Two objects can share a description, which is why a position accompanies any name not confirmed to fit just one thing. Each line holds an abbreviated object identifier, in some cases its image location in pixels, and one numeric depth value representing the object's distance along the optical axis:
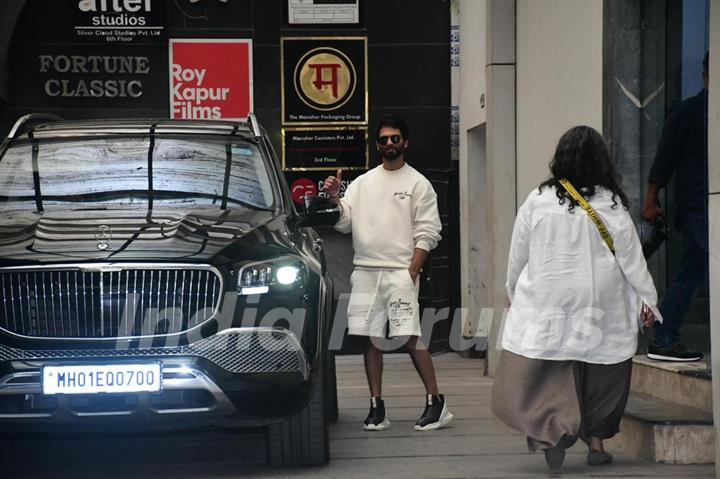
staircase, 7.35
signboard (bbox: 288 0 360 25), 17.19
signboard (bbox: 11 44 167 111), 16.97
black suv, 6.46
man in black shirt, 8.63
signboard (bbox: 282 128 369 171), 17.23
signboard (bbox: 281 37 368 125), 17.22
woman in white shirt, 7.14
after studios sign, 16.88
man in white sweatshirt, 8.86
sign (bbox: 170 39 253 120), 17.16
